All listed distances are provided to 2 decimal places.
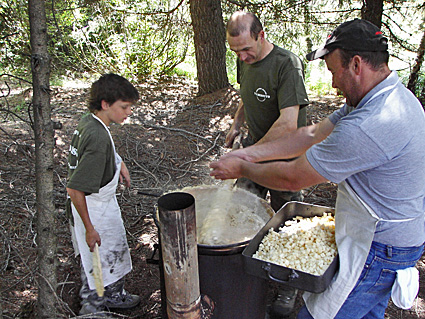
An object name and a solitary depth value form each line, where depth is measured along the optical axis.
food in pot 2.08
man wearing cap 1.51
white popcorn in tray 1.76
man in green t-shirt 2.60
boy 2.16
